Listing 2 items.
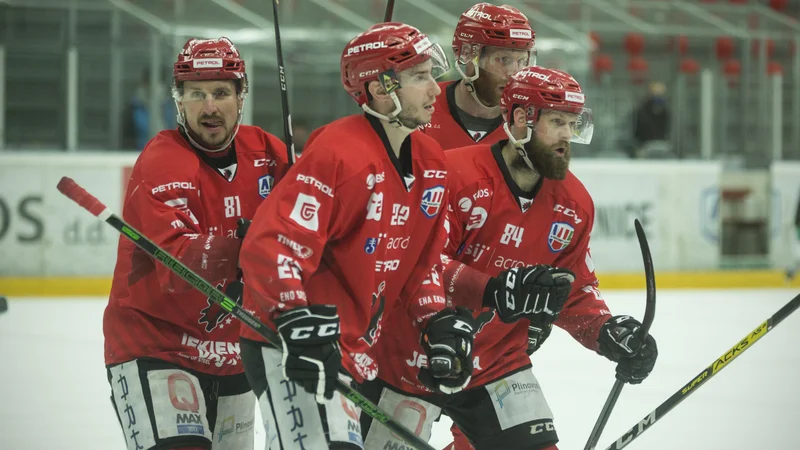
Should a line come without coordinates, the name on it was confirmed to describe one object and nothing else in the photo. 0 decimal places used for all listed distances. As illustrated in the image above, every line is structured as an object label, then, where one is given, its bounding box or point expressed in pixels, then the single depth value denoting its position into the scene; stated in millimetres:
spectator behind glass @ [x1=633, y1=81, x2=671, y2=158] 19141
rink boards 16766
